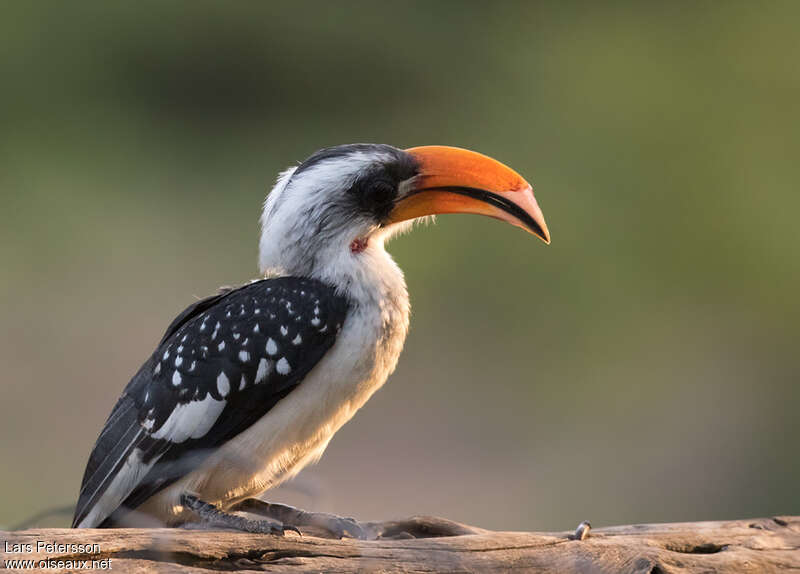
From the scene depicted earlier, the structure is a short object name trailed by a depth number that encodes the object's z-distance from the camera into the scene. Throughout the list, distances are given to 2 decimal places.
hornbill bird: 5.58
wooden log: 5.52
